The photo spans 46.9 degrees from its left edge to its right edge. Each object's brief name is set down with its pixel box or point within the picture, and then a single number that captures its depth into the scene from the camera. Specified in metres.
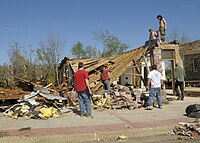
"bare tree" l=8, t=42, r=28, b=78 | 17.60
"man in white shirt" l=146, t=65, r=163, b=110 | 9.55
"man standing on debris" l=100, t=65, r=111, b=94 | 10.85
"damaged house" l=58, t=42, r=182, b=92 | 11.70
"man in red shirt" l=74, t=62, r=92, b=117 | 7.95
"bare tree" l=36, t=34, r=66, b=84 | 23.81
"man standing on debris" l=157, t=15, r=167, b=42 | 13.24
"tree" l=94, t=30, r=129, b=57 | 37.84
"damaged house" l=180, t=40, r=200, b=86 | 22.50
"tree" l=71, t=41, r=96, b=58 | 36.91
